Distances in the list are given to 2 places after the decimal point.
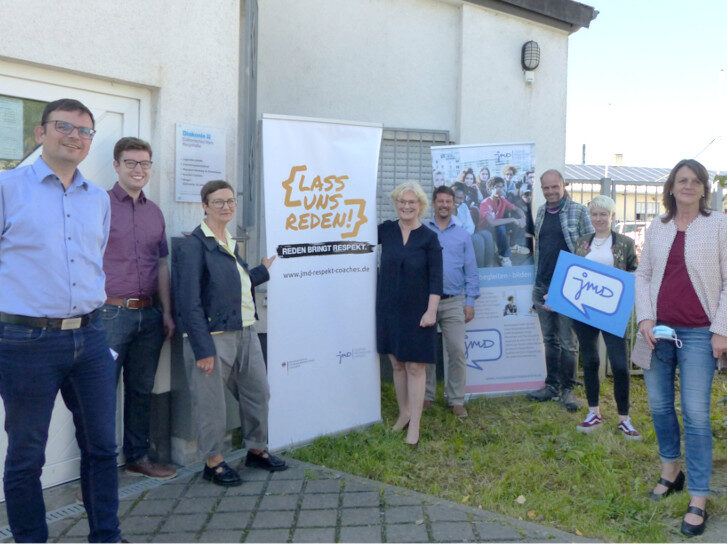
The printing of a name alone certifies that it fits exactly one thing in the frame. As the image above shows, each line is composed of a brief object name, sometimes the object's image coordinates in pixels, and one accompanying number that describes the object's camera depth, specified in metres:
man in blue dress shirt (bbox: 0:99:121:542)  2.73
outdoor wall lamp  7.54
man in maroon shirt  3.93
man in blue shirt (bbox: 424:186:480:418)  5.59
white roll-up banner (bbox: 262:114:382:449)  4.67
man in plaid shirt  5.71
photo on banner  6.04
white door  3.86
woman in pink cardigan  3.53
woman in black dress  4.94
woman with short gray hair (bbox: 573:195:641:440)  5.12
